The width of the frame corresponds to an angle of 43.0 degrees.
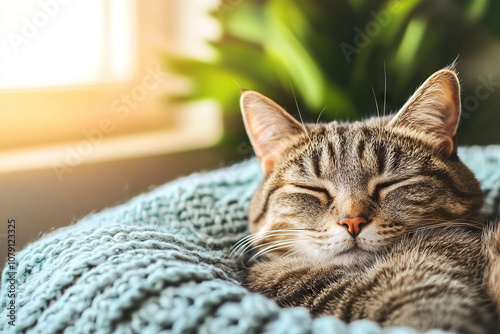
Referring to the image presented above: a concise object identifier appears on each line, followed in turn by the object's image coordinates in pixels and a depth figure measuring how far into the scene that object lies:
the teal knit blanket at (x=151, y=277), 0.27
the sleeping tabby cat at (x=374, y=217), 0.29
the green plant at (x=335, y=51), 0.49
